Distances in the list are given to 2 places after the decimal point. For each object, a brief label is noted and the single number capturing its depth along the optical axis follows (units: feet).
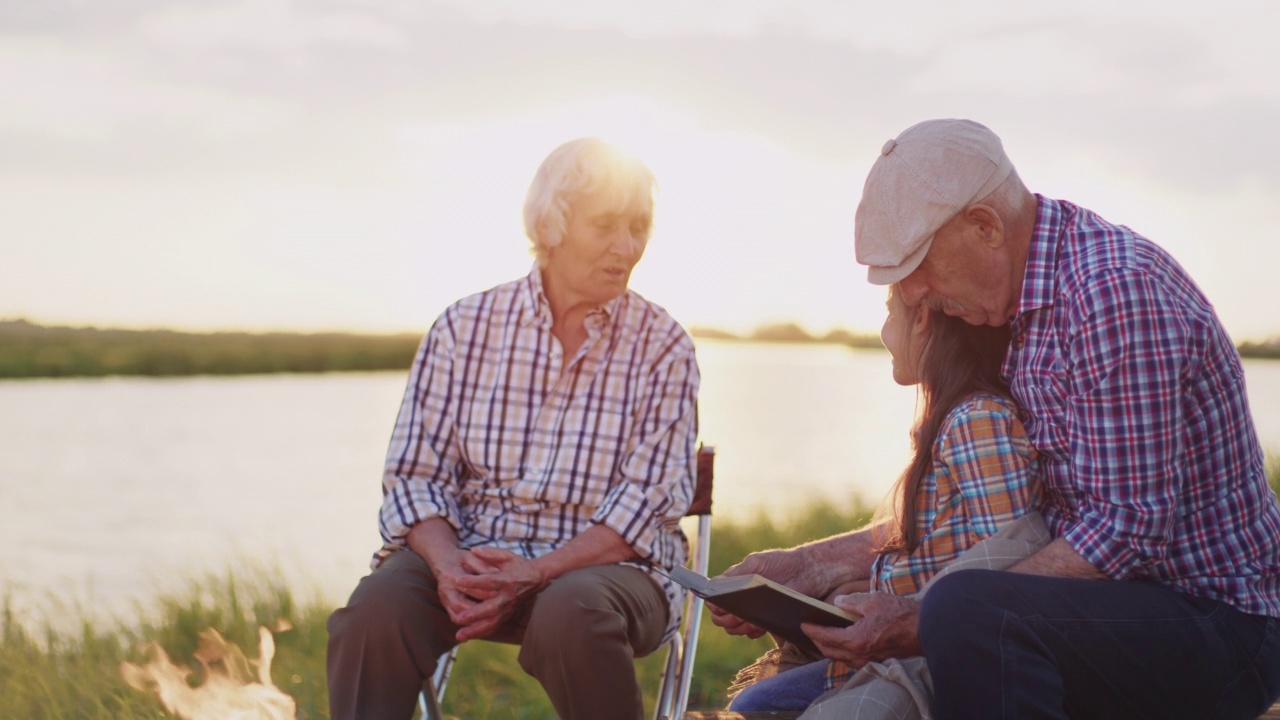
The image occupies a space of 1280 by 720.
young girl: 6.96
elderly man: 6.31
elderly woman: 9.26
